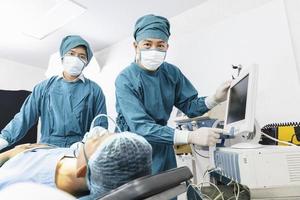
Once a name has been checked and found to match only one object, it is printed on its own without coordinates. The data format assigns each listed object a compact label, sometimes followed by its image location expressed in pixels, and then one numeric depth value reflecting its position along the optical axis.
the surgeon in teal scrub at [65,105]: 1.57
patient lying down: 0.57
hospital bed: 0.42
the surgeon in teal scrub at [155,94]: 1.17
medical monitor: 0.93
